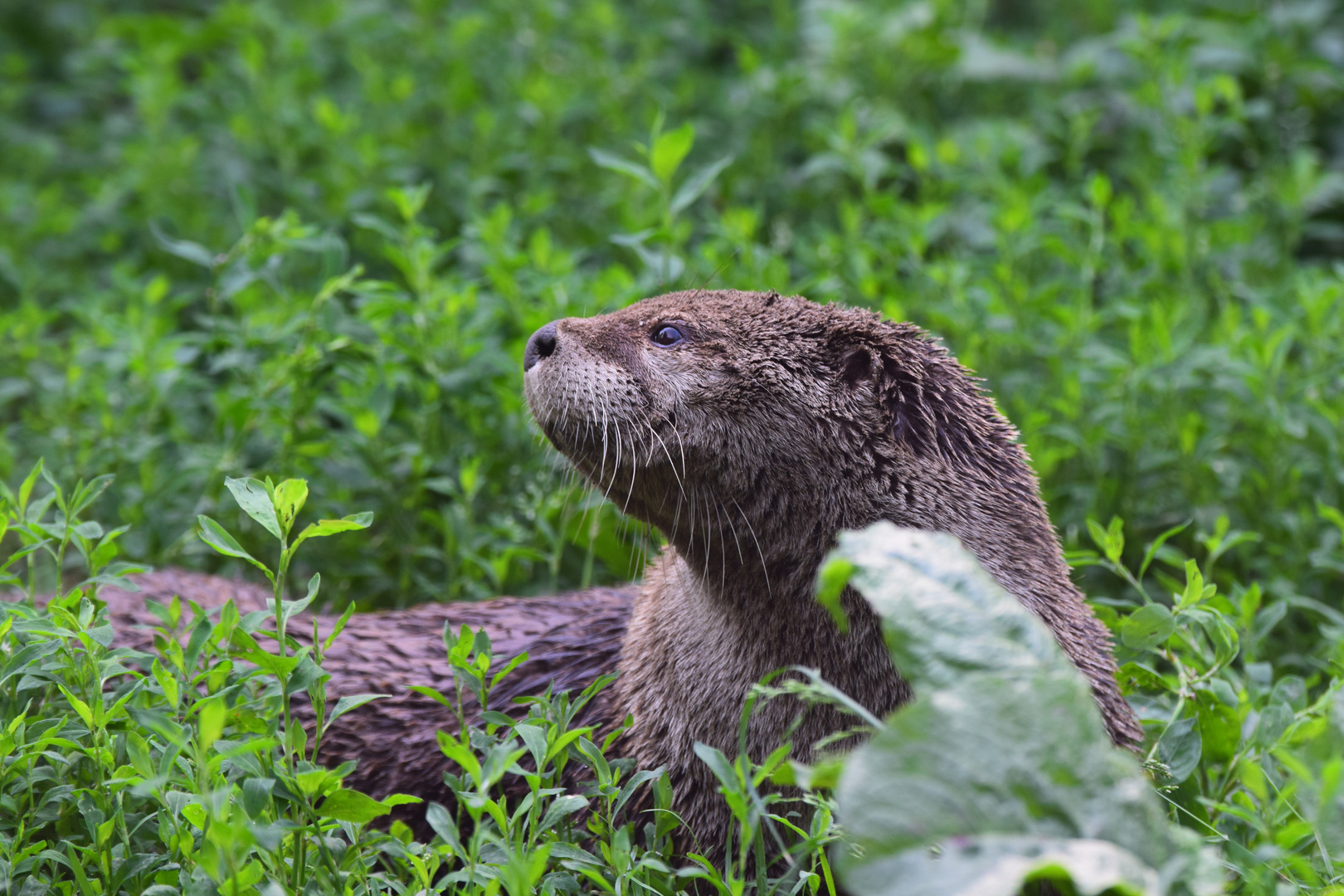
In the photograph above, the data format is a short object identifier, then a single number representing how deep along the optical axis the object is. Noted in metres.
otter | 5.06
